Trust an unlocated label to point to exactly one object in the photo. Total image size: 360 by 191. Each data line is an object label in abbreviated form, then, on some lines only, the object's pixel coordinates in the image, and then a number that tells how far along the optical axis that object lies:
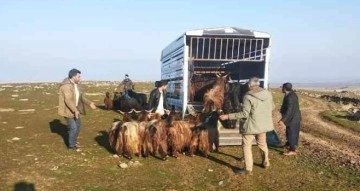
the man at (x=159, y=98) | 14.75
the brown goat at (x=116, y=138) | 12.03
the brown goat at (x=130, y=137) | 11.84
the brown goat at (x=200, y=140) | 12.31
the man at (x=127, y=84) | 27.48
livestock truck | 15.43
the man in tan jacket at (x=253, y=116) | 10.27
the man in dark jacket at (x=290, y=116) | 12.91
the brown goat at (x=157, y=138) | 11.95
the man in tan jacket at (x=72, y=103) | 12.72
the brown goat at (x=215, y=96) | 15.77
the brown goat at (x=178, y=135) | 12.04
